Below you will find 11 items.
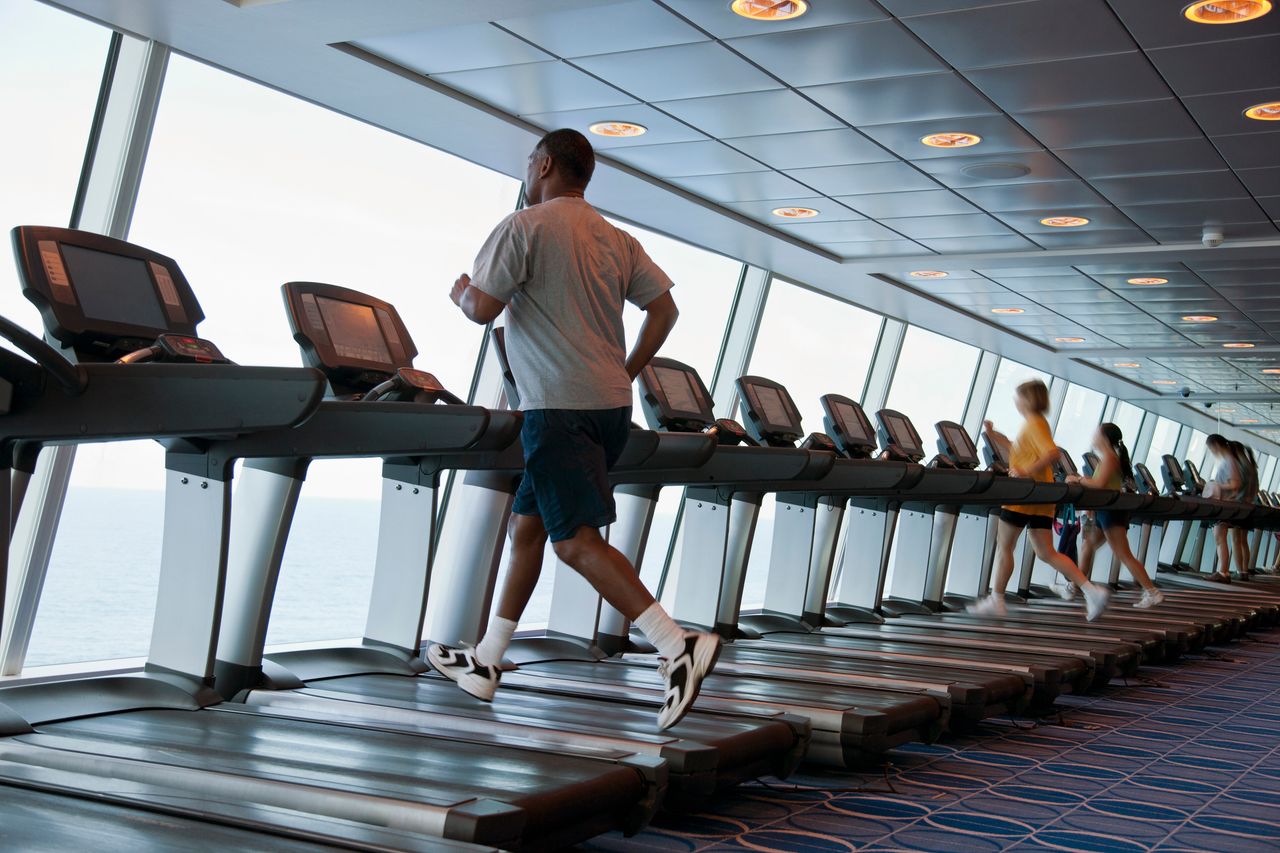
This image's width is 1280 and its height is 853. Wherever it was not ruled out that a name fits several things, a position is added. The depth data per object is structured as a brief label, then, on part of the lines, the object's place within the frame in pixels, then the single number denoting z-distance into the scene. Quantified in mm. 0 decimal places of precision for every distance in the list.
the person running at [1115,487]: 7879
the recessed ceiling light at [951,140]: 6250
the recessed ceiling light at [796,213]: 8016
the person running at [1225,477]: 11438
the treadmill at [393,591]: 2844
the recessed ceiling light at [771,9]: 4668
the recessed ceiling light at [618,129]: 6312
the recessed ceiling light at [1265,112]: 5578
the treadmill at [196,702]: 2094
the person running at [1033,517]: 6695
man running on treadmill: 2896
